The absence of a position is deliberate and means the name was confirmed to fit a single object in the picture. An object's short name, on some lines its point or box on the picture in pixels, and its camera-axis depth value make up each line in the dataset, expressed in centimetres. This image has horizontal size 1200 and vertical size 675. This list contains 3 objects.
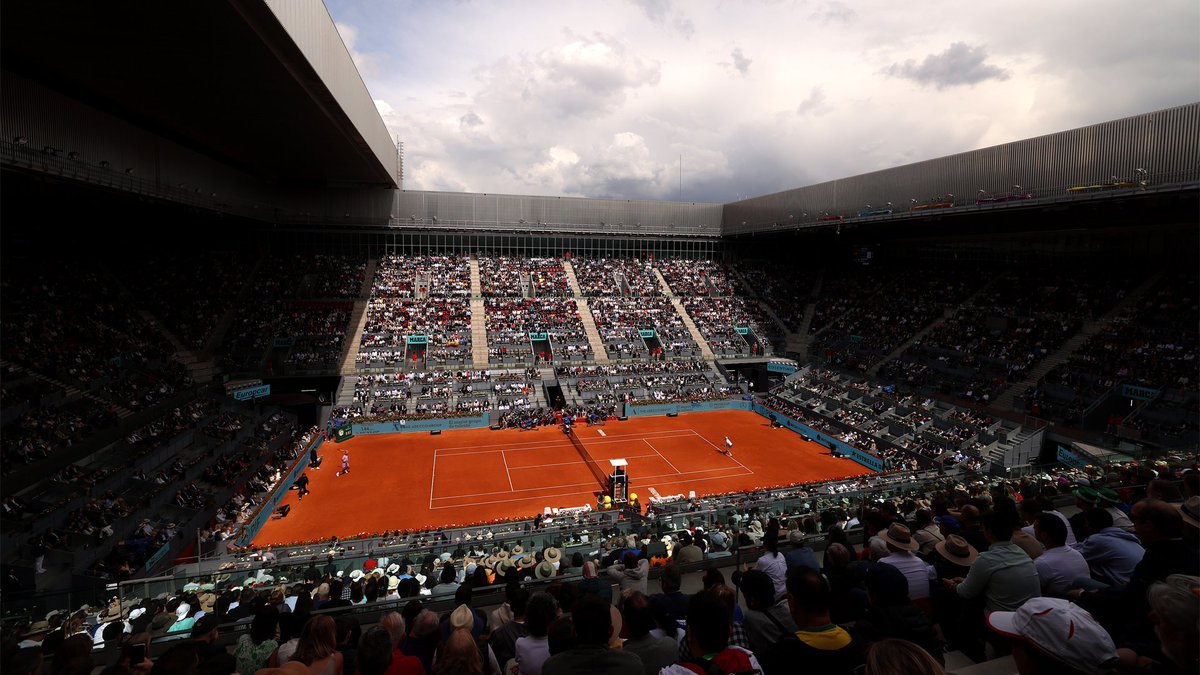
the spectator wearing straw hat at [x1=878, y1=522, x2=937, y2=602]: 520
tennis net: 2662
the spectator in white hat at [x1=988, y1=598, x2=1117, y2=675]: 314
